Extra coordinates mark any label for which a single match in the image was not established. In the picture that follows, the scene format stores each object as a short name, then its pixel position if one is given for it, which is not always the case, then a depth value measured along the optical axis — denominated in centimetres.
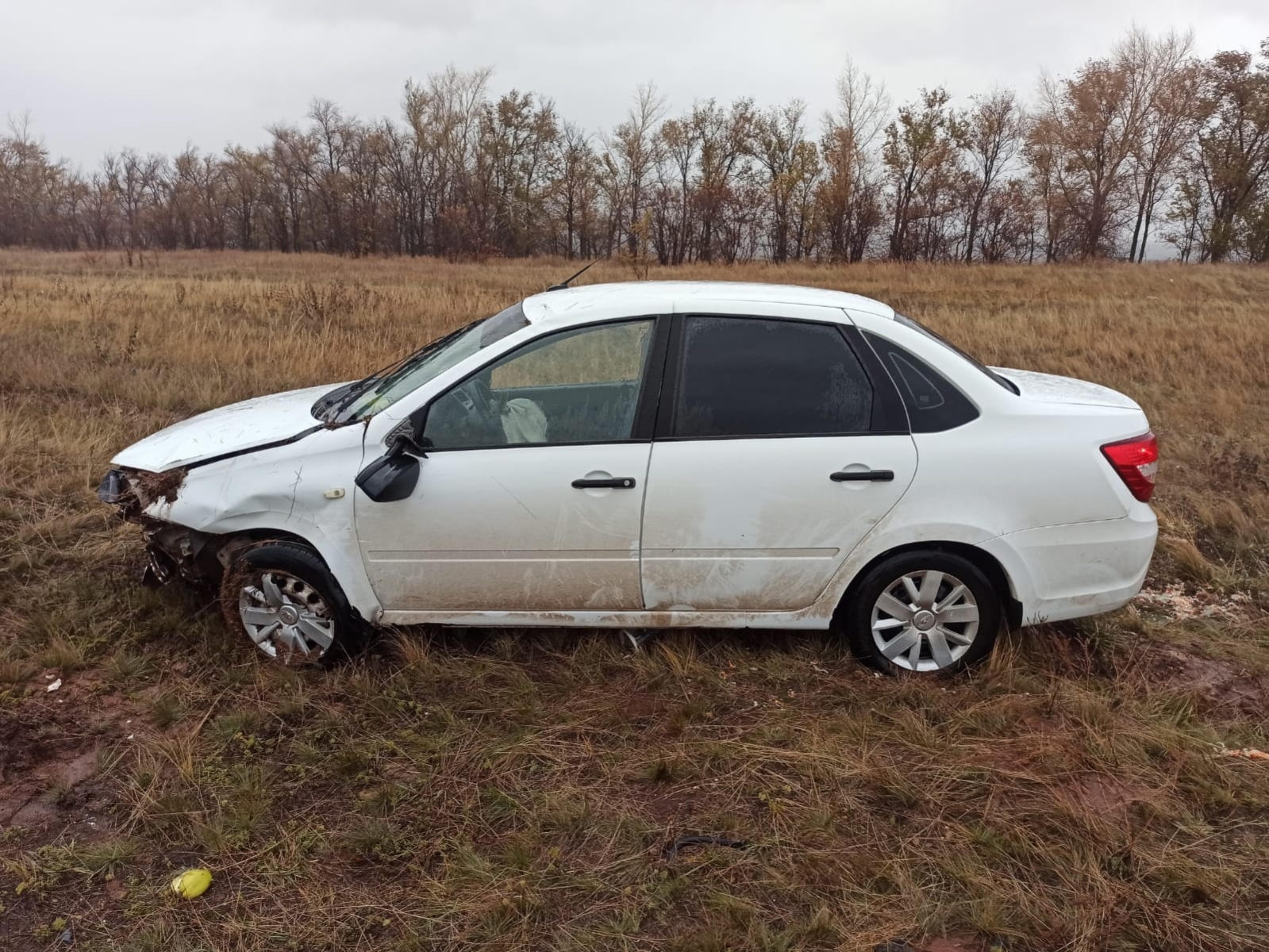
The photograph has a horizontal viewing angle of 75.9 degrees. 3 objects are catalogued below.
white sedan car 324
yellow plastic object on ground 241
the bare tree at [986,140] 3644
